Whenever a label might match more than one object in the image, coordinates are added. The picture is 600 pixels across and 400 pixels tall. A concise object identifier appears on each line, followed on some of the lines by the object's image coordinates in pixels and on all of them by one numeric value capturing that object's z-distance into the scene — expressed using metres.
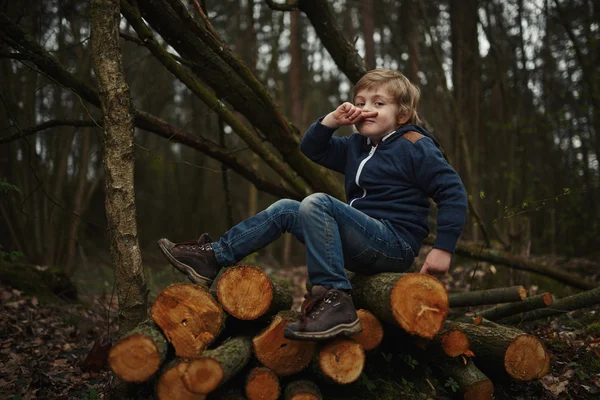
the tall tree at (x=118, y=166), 3.03
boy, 2.79
